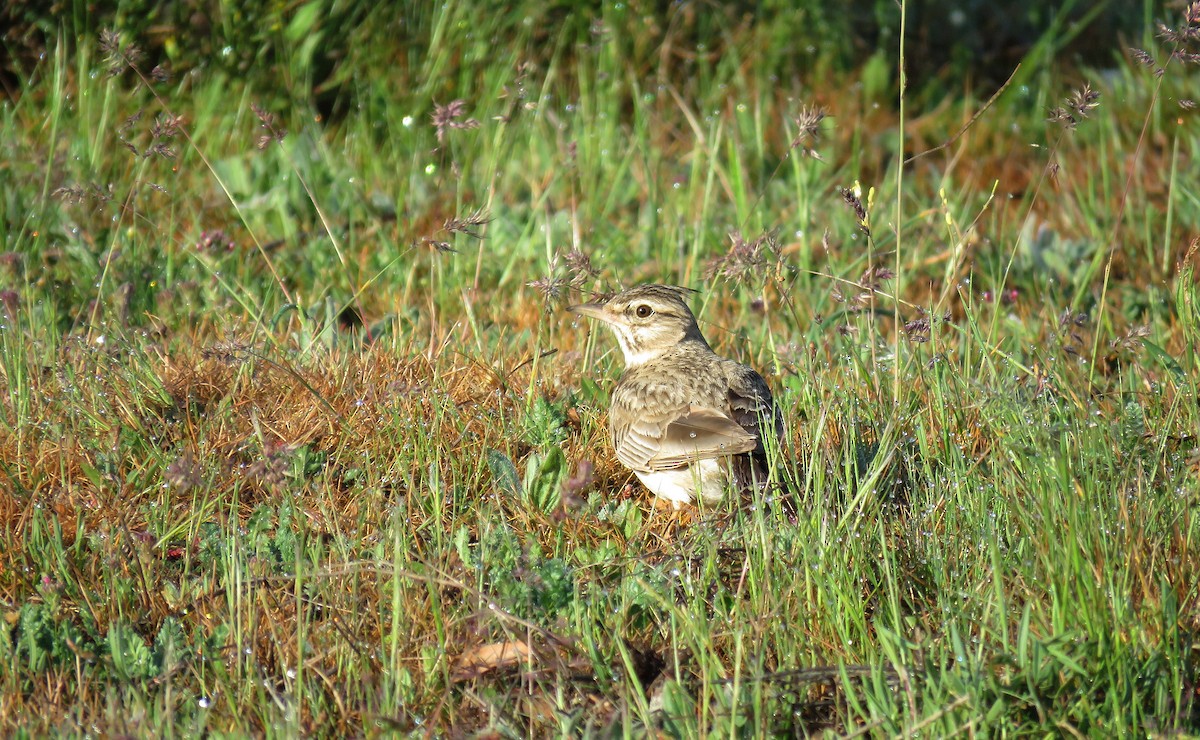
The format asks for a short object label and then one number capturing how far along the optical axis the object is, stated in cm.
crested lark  886
